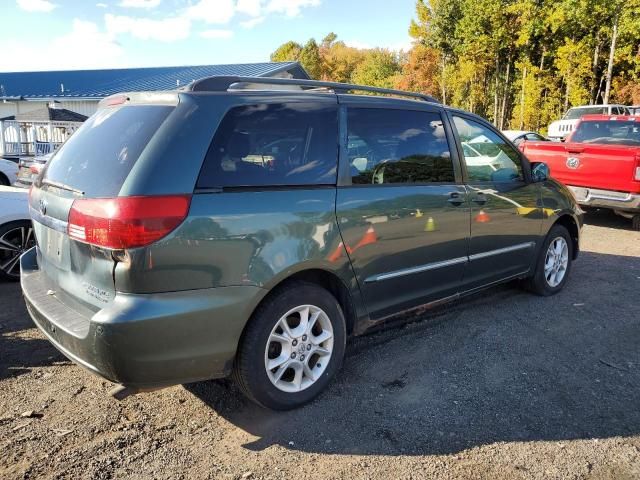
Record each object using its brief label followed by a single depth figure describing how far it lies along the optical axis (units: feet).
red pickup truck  26.03
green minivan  8.25
